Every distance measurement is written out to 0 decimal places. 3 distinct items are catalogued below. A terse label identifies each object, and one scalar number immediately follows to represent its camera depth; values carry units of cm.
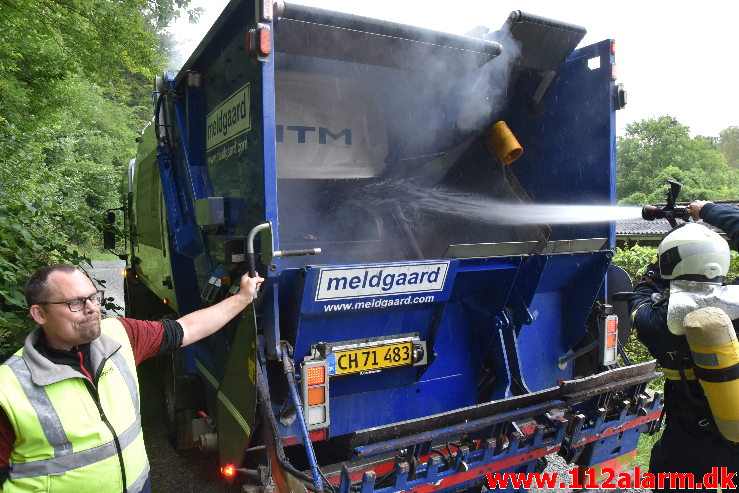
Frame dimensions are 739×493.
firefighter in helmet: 212
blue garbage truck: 252
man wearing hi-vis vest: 168
